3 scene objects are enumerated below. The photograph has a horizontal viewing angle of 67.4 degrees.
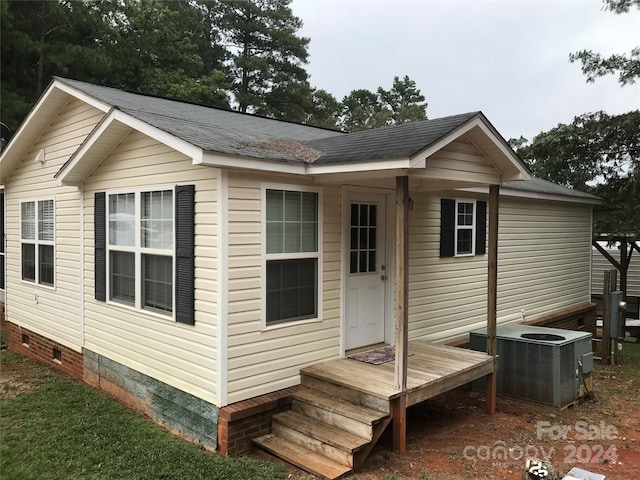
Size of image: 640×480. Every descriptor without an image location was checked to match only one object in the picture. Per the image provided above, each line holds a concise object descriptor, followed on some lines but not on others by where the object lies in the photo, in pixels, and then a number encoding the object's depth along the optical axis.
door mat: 5.51
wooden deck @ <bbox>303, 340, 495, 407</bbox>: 4.61
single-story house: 4.59
